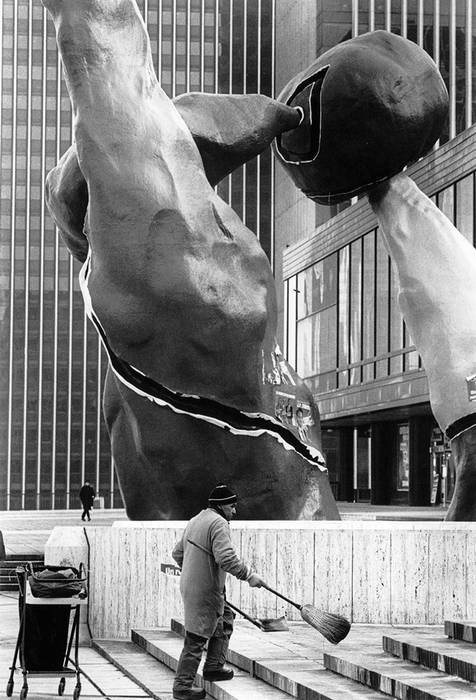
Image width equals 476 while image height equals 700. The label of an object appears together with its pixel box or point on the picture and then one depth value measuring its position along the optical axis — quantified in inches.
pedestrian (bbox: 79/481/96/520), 1850.4
